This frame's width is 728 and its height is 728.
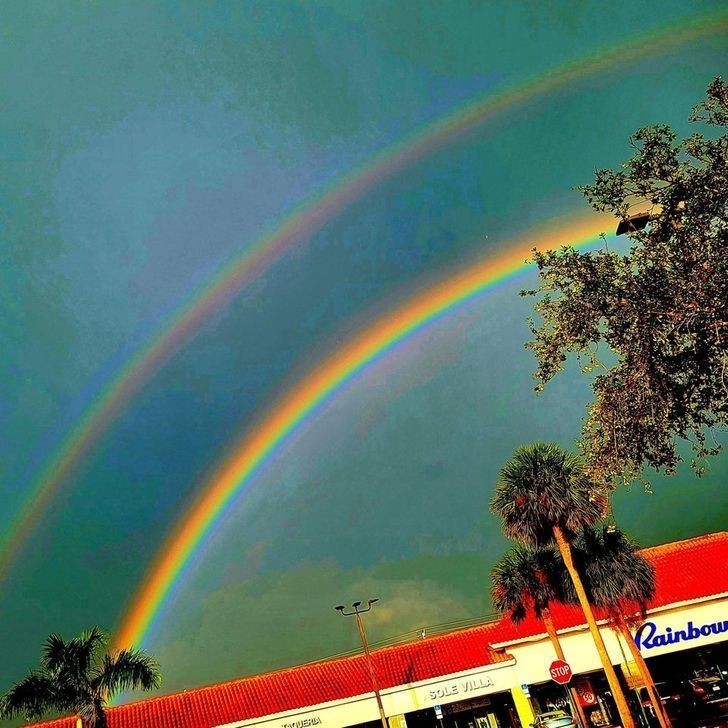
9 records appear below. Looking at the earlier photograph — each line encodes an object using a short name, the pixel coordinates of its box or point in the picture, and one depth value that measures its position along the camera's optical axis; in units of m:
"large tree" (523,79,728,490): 13.41
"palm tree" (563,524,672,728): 34.56
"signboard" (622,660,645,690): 41.25
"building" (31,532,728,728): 42.03
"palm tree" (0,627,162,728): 27.30
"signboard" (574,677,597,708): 42.66
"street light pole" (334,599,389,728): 39.91
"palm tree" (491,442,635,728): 29.83
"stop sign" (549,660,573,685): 24.42
